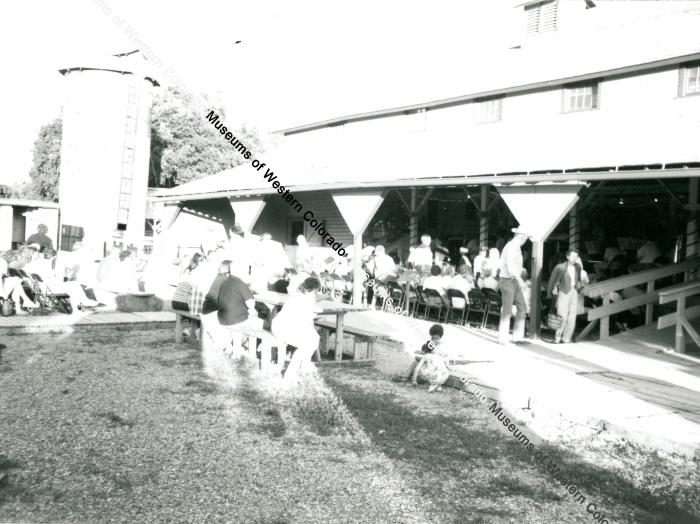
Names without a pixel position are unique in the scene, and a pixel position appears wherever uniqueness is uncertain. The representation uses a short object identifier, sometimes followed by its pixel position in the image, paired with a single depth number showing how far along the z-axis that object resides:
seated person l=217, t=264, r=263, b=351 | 8.59
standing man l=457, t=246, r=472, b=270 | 14.25
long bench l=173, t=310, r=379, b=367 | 7.85
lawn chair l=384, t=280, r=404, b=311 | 14.17
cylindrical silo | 30.11
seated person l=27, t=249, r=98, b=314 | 12.02
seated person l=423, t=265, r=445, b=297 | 13.25
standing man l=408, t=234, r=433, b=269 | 15.45
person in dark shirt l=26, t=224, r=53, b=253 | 15.86
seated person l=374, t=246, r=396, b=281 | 15.29
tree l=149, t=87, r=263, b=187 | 42.06
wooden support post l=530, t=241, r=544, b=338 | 10.96
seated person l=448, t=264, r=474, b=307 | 13.02
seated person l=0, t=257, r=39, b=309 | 11.48
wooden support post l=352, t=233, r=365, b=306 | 14.43
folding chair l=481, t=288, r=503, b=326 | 11.84
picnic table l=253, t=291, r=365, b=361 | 8.43
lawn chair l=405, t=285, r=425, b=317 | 13.26
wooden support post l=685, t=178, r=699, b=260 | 12.21
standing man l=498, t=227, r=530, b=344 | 10.13
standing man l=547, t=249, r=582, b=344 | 10.46
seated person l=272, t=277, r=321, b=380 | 7.54
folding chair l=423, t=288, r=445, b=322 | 12.80
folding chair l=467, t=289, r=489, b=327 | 12.23
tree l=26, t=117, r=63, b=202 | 45.53
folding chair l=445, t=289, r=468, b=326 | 12.48
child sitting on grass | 7.30
